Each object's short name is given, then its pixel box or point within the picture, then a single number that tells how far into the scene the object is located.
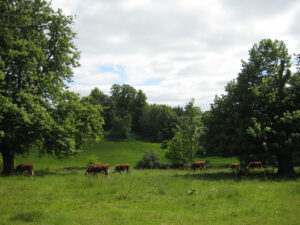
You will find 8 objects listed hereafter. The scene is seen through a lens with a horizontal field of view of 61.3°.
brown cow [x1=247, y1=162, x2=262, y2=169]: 29.28
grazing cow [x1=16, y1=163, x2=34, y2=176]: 21.55
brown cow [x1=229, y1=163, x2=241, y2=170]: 32.39
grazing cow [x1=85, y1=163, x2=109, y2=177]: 21.81
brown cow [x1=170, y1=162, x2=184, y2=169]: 39.56
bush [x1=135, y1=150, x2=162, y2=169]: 52.34
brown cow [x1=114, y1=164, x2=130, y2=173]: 27.39
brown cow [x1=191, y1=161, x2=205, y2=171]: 29.42
